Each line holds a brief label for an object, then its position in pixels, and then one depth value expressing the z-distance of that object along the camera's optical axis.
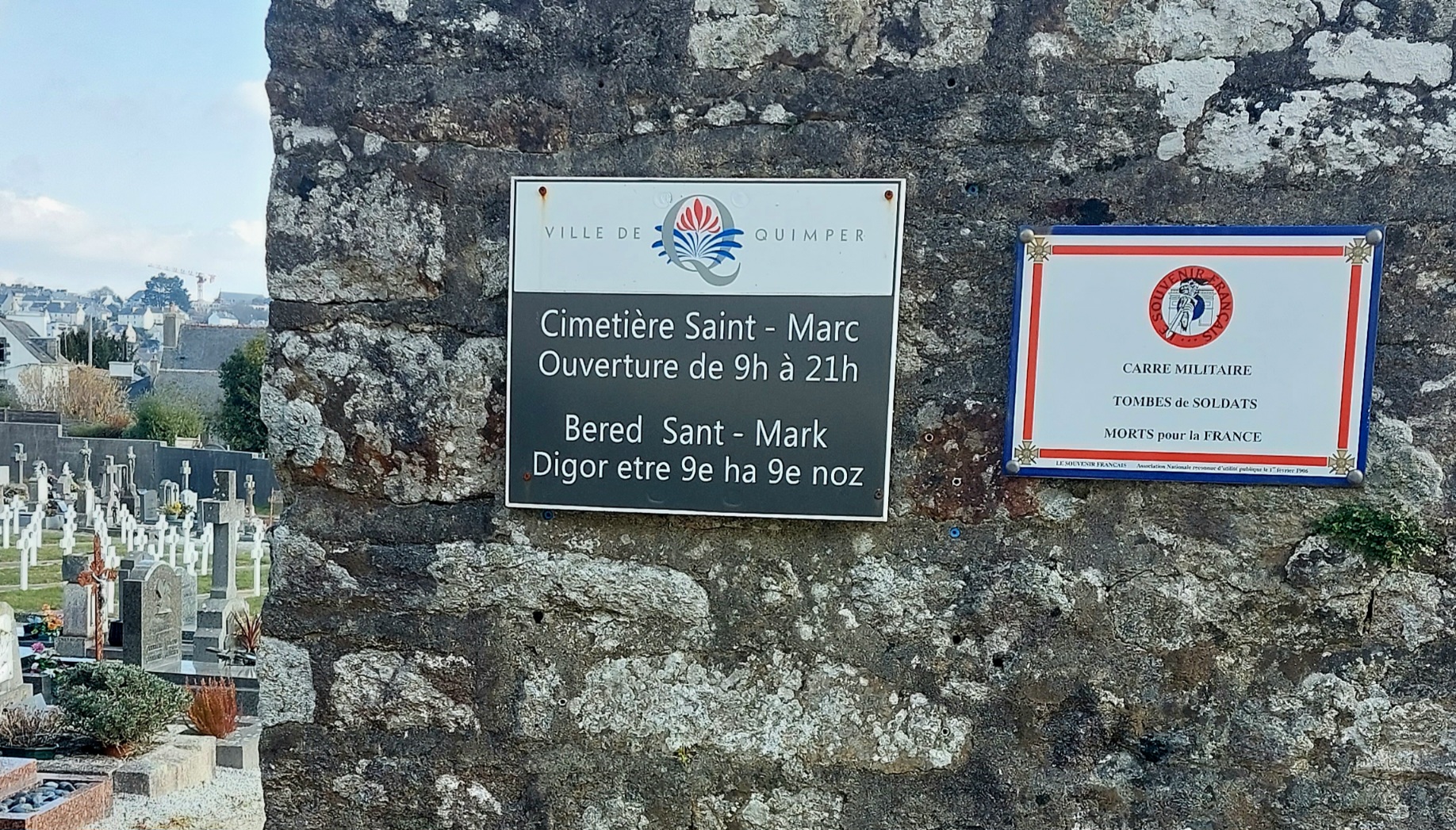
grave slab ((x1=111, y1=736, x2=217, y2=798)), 5.54
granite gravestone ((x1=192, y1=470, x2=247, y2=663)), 8.32
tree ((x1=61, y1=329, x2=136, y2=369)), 36.66
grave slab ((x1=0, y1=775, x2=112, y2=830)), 4.66
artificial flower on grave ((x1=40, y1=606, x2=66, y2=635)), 8.96
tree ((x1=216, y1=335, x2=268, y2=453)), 24.09
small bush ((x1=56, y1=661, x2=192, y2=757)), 5.93
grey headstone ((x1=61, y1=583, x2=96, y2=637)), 8.34
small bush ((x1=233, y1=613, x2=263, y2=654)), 8.31
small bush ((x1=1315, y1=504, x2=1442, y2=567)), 1.81
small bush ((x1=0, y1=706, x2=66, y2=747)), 6.03
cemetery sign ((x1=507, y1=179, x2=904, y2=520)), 1.88
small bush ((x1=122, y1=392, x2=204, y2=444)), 25.08
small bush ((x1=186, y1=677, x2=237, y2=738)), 6.43
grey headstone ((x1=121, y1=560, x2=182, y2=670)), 7.84
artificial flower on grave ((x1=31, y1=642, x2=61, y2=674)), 7.72
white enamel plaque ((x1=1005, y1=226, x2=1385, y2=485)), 1.79
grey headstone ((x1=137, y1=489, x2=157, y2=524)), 15.91
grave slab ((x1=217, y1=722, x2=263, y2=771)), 6.27
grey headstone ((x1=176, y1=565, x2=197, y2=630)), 8.86
